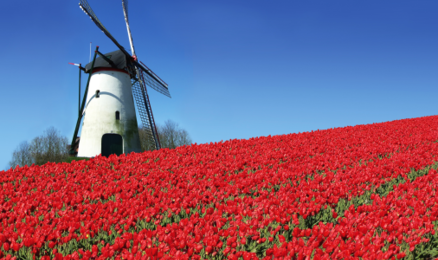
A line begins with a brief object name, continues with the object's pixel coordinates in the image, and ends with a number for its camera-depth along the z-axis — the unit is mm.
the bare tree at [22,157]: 42869
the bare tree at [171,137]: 45175
